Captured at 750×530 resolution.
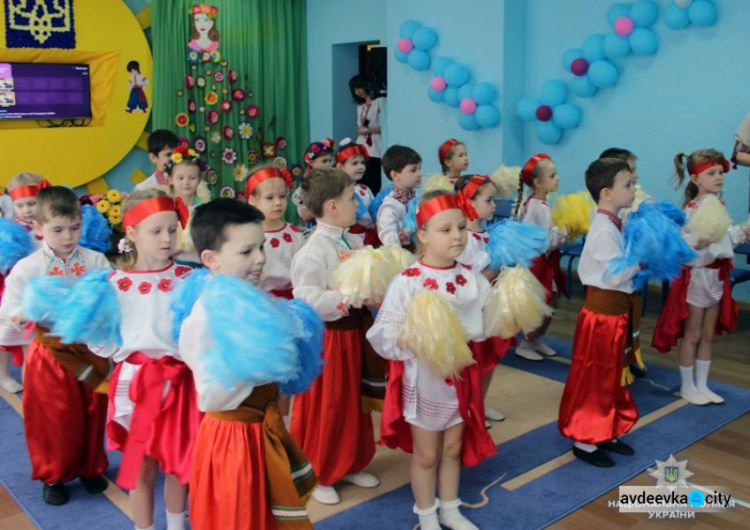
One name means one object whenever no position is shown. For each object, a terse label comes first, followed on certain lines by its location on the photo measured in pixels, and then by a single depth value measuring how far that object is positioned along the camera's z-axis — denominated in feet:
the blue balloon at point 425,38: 26.55
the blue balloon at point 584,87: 23.38
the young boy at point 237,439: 7.06
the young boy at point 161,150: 17.30
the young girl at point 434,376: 9.11
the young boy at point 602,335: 11.25
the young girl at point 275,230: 11.46
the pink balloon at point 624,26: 21.86
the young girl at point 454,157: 18.06
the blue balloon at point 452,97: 26.21
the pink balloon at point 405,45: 27.37
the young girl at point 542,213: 15.29
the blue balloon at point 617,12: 22.21
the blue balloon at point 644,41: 21.70
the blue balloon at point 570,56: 23.49
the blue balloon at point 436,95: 26.76
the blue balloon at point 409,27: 27.22
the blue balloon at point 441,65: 26.30
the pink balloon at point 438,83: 26.40
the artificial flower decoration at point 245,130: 32.86
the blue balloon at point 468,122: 25.77
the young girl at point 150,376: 8.37
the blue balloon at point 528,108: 24.53
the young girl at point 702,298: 13.64
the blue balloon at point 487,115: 25.03
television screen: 27.48
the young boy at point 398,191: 15.33
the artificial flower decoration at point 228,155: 32.68
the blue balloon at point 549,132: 24.40
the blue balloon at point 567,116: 23.73
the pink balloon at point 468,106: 25.53
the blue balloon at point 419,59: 26.99
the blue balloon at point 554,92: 23.94
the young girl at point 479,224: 11.81
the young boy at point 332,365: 10.17
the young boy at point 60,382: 10.21
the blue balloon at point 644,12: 21.43
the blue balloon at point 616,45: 22.25
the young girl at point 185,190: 12.21
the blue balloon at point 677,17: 20.88
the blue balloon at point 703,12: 20.35
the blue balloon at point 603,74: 22.61
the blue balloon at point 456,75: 25.55
